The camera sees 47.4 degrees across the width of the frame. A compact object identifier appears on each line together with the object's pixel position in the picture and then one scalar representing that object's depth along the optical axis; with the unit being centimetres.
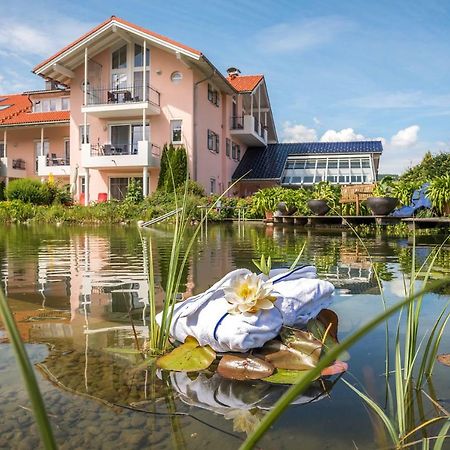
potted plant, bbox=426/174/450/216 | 1187
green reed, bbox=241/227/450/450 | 68
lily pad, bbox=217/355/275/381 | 233
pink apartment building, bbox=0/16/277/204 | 2492
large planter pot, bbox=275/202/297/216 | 1803
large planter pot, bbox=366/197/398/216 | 1365
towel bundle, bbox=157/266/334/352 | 249
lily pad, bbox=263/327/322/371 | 238
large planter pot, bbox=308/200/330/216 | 1590
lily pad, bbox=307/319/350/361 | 259
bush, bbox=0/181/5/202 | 2728
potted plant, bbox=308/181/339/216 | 1598
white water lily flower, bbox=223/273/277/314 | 251
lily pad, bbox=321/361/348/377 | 236
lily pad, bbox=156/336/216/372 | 245
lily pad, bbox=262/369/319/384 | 224
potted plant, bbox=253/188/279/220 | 1992
